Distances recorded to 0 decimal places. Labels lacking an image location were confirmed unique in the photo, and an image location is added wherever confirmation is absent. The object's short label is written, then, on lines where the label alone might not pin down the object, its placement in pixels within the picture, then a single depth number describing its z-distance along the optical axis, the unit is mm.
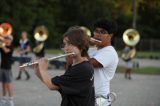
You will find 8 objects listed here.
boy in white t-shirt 6402
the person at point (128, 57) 23394
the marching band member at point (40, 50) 22344
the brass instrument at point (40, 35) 26469
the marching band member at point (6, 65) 13719
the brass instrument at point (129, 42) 24125
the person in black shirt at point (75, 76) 5289
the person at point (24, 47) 21641
